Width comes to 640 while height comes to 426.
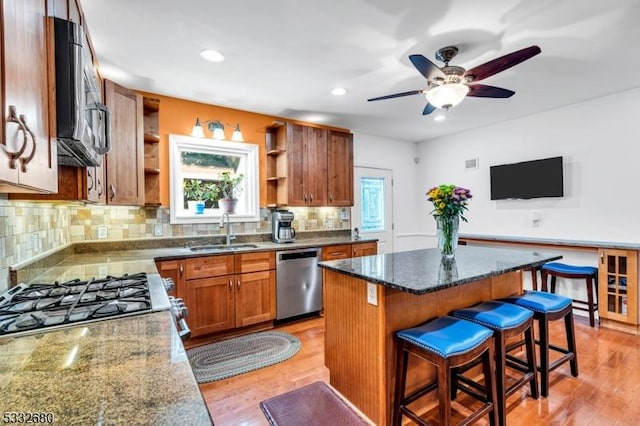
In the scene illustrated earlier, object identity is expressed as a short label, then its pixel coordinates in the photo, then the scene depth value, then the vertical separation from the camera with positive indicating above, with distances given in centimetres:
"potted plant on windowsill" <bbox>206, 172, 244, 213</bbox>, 361 +31
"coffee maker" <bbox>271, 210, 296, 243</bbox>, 373 -17
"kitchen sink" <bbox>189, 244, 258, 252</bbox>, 328 -36
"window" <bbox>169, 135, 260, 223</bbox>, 335 +51
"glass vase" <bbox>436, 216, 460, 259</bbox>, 220 -18
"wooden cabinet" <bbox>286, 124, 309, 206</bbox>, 376 +59
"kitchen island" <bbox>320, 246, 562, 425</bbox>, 174 -60
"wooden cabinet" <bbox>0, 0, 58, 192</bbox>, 66 +30
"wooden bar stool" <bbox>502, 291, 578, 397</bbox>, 207 -74
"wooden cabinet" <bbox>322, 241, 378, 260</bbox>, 367 -48
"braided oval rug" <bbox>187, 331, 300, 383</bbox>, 245 -124
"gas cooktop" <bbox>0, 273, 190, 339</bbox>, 110 -37
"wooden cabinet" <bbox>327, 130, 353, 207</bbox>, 413 +59
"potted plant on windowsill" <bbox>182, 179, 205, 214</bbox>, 350 +24
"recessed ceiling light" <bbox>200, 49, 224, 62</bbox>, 237 +126
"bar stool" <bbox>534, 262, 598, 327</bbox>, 321 -72
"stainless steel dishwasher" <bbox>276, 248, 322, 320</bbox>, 334 -79
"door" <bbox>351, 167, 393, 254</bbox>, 486 +11
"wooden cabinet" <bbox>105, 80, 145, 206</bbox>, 224 +53
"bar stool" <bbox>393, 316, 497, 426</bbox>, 150 -73
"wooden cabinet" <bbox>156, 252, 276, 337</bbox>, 283 -73
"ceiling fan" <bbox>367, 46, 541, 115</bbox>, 192 +92
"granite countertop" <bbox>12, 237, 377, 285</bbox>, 180 -36
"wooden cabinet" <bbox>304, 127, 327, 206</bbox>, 392 +62
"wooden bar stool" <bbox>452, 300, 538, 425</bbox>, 176 -72
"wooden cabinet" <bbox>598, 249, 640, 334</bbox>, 307 -85
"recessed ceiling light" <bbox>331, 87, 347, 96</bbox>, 311 +125
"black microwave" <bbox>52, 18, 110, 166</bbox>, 97 +42
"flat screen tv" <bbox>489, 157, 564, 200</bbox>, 377 +39
